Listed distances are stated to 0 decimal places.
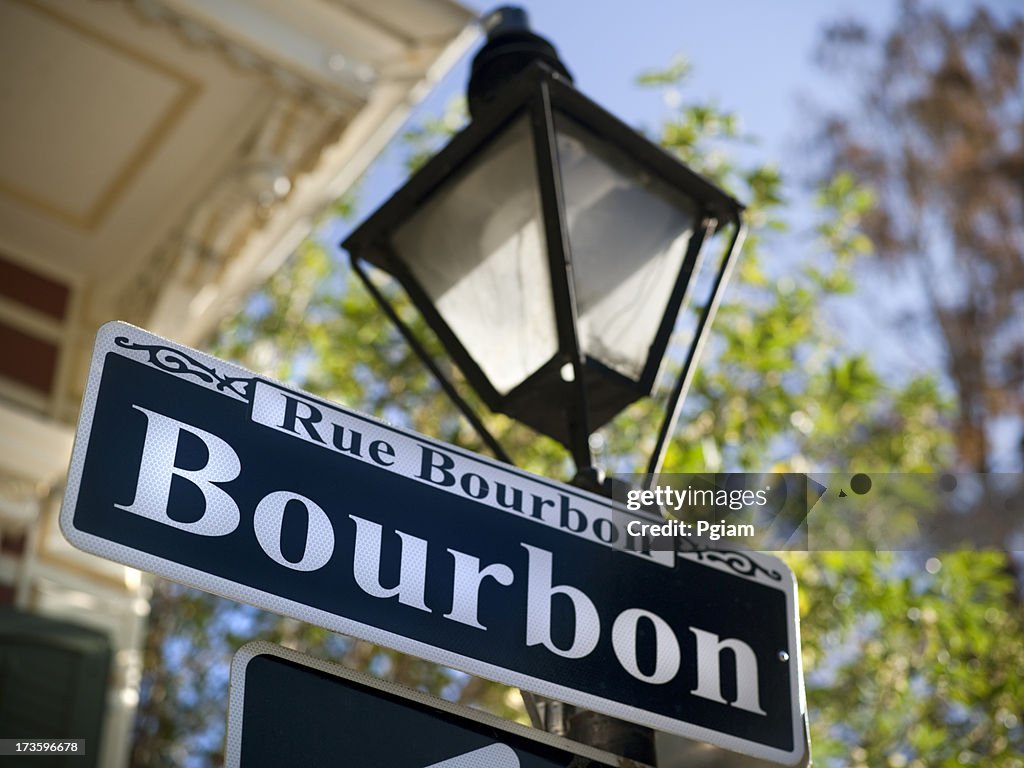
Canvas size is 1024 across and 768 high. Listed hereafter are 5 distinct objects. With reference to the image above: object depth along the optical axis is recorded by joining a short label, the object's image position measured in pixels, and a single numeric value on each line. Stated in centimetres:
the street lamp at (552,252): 250
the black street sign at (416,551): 157
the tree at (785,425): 604
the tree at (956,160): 1681
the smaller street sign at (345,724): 156
